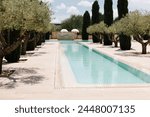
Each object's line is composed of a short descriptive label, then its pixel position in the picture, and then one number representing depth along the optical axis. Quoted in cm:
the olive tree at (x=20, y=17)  1344
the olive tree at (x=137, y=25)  2545
